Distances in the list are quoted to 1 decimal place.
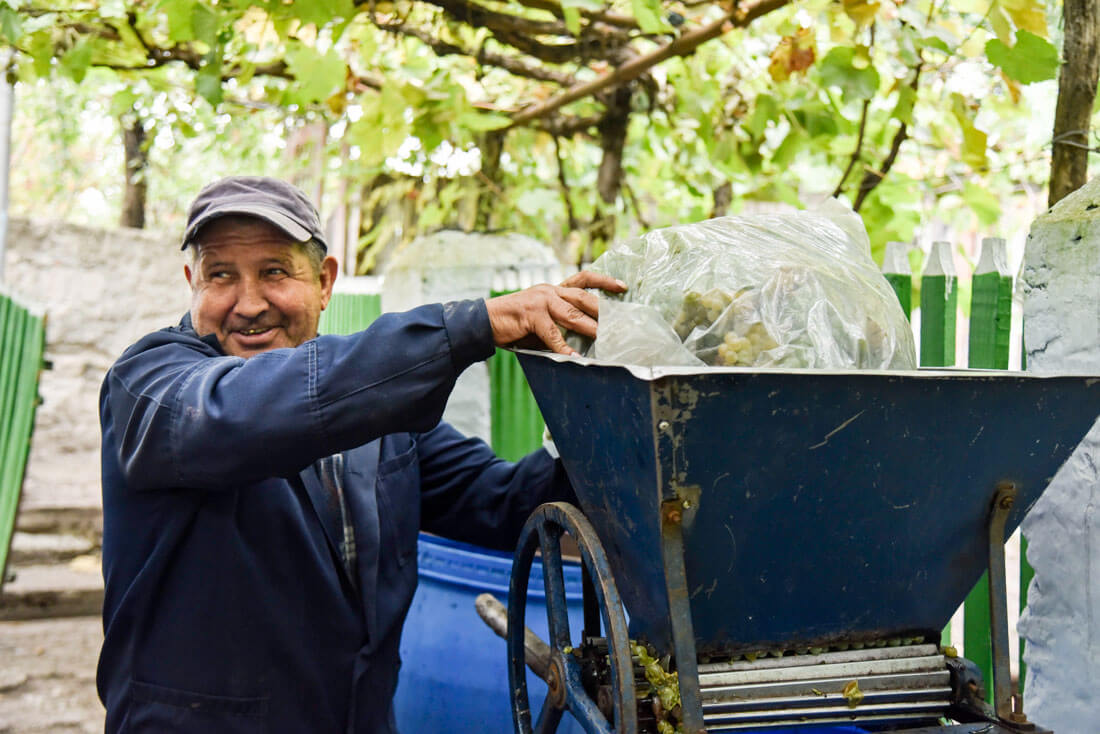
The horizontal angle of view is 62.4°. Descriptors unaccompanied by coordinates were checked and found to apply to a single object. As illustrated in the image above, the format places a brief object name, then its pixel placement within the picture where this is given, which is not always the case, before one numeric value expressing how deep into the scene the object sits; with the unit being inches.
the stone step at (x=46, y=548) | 228.1
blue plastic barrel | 97.0
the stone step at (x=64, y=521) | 244.2
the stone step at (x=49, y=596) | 205.8
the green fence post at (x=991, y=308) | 94.9
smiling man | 60.3
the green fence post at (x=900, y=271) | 105.4
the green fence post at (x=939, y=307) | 101.1
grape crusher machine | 46.4
